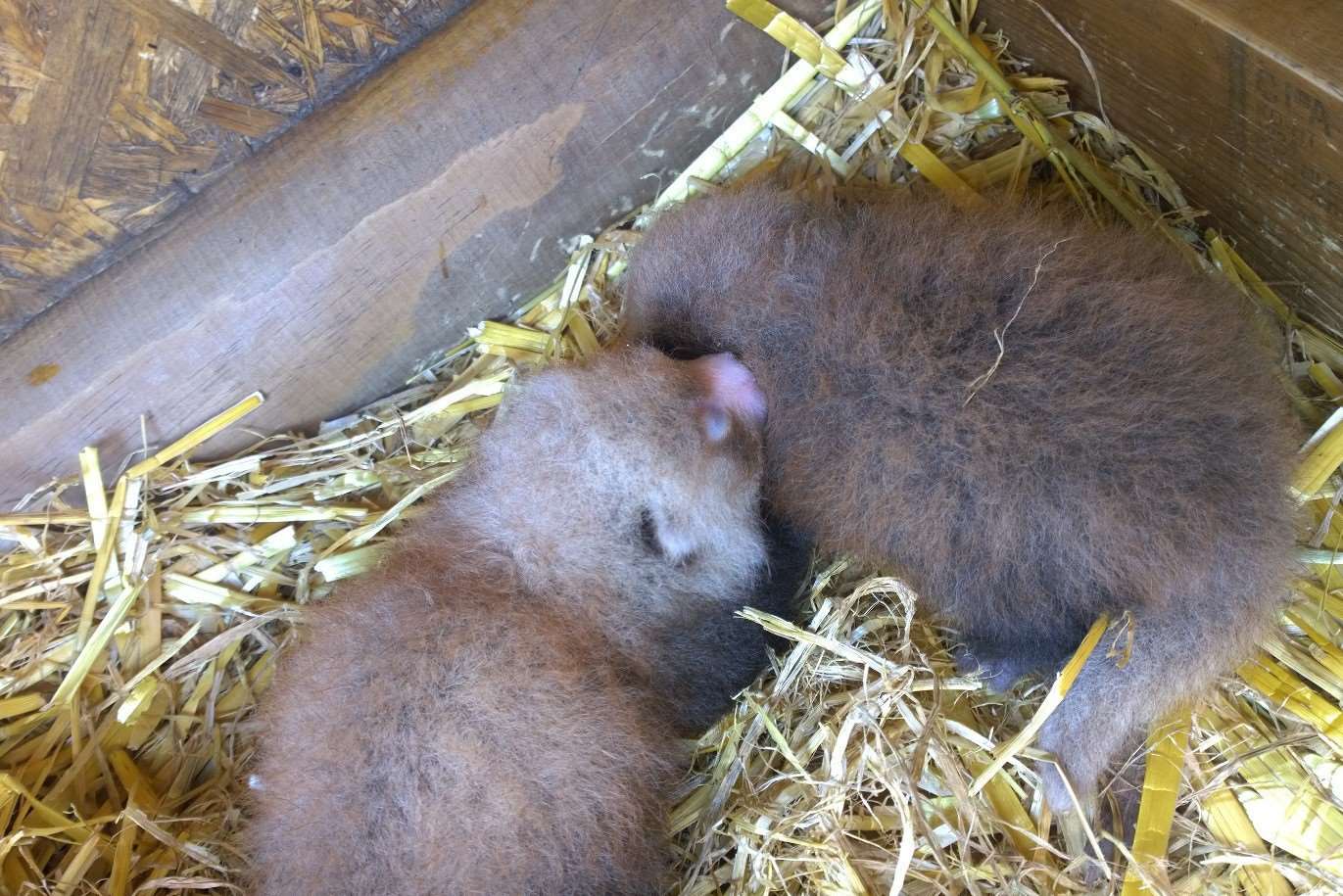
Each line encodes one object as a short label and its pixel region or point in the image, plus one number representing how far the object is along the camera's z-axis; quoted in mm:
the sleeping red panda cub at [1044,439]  276
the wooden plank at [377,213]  335
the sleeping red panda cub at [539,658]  283
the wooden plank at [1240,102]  267
